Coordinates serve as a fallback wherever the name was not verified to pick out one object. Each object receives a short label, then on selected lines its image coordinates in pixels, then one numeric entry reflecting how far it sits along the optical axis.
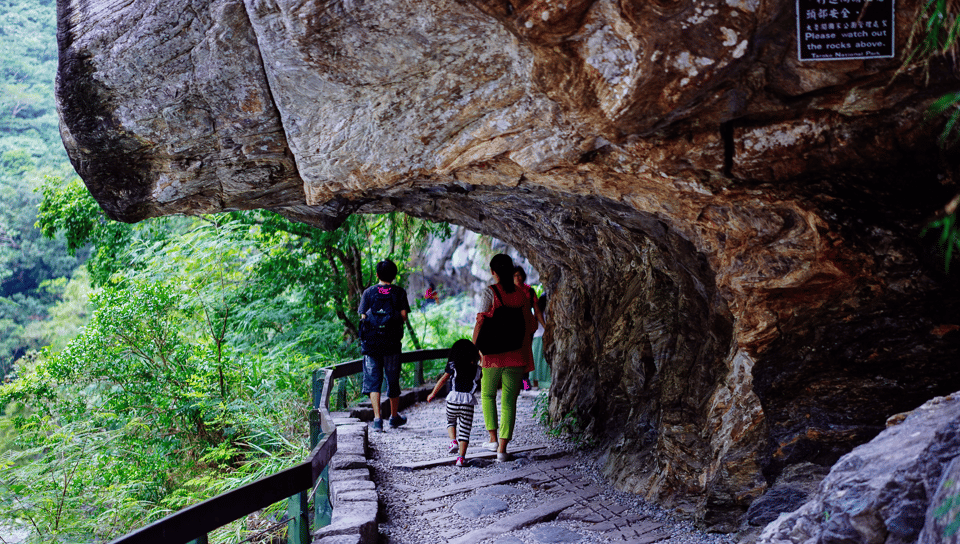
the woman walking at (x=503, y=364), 6.17
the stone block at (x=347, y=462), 5.54
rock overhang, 3.47
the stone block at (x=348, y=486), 4.91
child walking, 6.30
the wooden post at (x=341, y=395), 8.15
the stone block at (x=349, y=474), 5.27
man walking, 7.15
